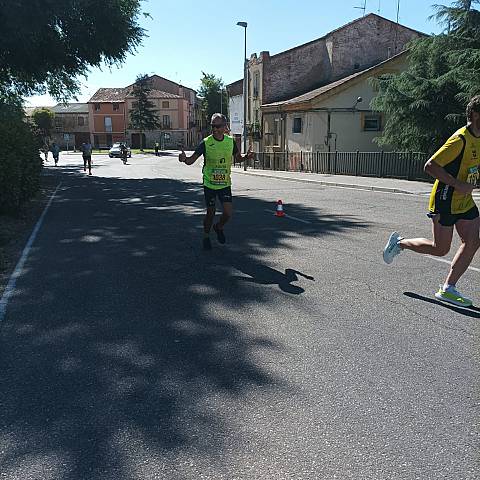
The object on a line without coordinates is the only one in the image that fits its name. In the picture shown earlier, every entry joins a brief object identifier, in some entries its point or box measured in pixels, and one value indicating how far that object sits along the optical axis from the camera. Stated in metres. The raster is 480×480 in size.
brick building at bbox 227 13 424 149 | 38.38
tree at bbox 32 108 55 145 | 92.25
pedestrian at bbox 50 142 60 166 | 41.16
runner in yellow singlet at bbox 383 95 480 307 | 4.64
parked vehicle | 61.53
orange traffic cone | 10.73
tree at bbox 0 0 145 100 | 15.96
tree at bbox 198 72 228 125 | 95.88
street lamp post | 34.16
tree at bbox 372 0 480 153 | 18.58
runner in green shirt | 7.26
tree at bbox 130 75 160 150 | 82.69
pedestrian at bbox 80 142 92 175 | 29.93
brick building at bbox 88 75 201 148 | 92.31
